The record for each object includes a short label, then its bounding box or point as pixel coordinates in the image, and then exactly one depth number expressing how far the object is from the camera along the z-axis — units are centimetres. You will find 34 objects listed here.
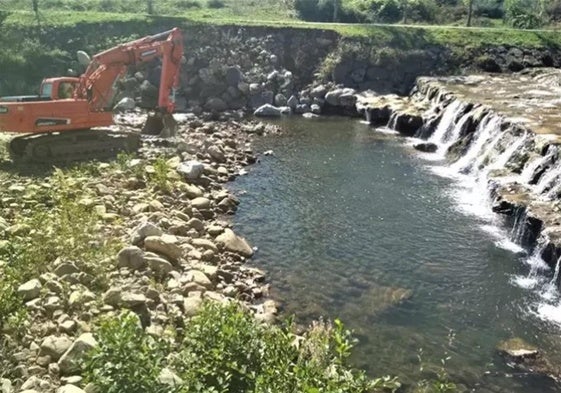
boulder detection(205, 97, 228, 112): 3147
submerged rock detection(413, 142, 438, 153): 2556
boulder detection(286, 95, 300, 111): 3281
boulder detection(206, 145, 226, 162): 2219
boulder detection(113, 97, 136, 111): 2857
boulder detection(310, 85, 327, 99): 3372
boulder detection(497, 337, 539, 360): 1095
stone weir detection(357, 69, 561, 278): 1647
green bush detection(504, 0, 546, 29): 4703
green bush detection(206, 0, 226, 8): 4678
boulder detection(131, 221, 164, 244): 1323
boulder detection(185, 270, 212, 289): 1223
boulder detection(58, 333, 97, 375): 821
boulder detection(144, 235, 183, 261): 1294
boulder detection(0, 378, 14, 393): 750
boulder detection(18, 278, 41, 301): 1002
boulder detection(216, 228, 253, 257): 1477
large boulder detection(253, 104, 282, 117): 3164
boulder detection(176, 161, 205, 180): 1920
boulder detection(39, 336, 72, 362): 866
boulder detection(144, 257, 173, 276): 1220
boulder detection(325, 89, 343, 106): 3316
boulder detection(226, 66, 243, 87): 3309
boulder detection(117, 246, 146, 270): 1205
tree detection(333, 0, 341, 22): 4612
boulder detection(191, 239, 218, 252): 1440
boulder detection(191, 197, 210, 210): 1709
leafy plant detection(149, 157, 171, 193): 1738
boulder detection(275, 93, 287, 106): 3303
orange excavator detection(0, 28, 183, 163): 1842
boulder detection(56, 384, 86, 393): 752
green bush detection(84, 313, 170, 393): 684
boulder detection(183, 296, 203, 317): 1079
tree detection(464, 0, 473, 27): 4569
